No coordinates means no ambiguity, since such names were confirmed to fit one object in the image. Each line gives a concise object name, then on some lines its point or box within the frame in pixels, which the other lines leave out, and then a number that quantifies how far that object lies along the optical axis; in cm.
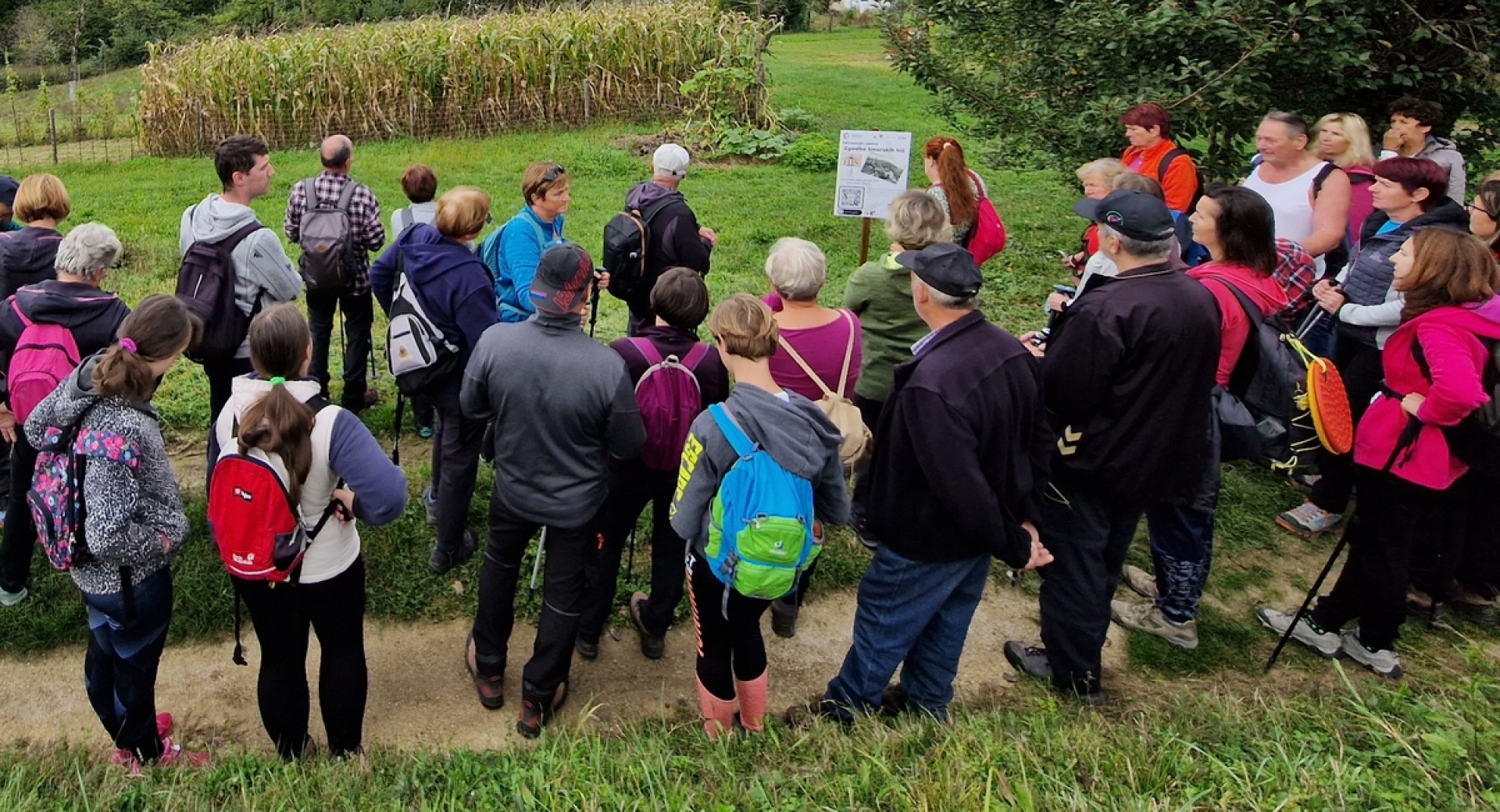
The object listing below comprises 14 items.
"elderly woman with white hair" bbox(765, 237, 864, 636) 402
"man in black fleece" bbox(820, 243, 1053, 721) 315
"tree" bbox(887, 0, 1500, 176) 681
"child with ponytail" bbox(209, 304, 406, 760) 303
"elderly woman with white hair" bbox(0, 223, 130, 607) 386
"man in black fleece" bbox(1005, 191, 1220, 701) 346
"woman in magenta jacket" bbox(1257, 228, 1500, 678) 388
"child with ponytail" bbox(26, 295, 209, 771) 308
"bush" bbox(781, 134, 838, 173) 1410
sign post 747
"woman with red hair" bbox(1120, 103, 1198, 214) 614
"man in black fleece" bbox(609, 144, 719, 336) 538
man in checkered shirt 584
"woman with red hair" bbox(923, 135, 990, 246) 551
